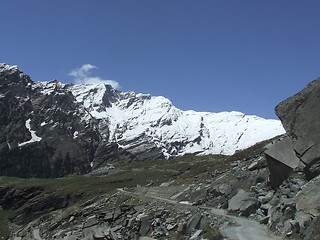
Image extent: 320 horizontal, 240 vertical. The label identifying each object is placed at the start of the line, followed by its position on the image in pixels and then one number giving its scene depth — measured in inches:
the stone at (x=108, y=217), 1390.3
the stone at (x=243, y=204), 1027.3
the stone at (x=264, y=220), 874.1
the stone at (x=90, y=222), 1462.8
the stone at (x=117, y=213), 1378.1
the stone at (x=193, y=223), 969.5
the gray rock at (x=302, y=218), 648.5
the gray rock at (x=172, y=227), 1047.0
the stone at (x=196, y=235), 871.7
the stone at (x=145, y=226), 1129.1
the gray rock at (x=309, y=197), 671.1
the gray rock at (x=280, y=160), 973.8
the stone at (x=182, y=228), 992.2
